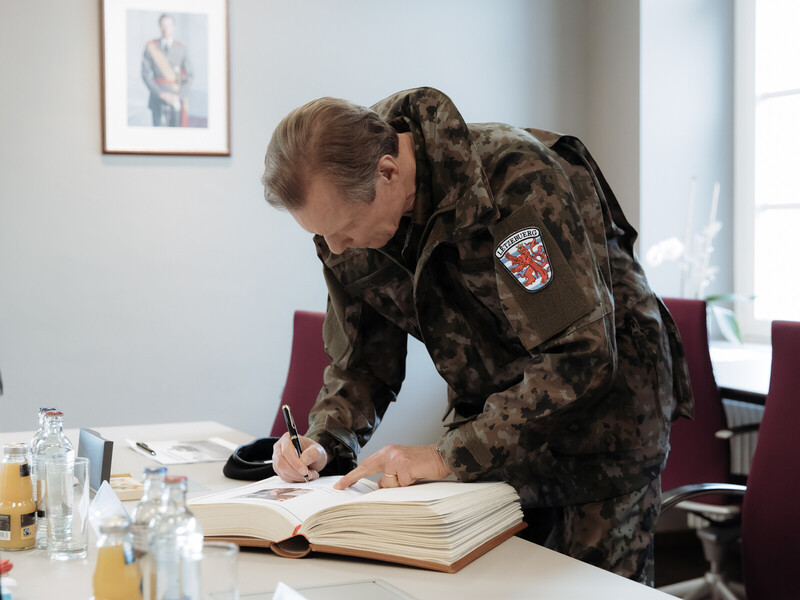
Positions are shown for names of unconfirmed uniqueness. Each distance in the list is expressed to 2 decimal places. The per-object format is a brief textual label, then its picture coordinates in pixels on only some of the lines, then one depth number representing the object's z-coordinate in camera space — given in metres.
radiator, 3.15
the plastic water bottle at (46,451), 1.13
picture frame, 3.18
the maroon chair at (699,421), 2.38
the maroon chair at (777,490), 1.49
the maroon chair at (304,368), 2.30
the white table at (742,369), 2.38
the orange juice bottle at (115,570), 0.77
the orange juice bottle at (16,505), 1.12
